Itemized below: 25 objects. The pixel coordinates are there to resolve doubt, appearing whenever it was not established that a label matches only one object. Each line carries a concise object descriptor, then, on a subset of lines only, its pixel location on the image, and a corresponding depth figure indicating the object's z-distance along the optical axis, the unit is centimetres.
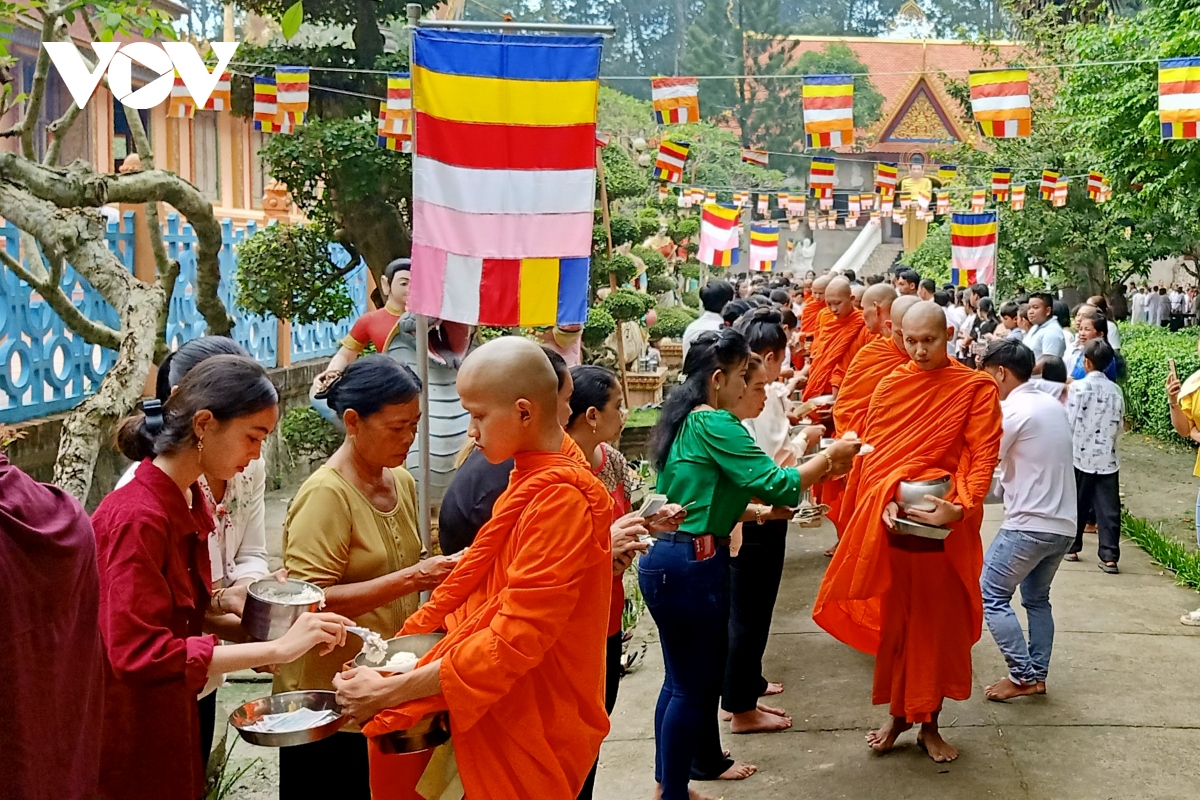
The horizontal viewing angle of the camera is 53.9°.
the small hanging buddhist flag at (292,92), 957
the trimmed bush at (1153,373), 1265
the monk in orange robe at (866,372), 602
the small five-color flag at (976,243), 1501
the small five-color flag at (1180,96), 833
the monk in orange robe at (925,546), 454
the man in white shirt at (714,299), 830
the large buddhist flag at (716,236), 1748
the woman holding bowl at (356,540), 291
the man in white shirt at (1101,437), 747
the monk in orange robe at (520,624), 241
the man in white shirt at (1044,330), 978
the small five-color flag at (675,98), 1277
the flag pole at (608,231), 1068
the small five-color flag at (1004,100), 1056
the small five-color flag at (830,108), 1158
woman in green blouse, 379
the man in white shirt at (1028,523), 516
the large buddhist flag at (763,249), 2184
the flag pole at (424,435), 401
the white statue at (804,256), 4244
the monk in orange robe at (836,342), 796
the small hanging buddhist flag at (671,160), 1686
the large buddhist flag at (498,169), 414
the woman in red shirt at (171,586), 238
